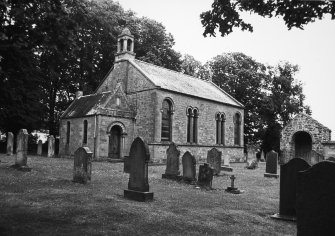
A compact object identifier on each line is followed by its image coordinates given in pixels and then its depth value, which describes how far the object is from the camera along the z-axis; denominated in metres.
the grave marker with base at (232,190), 11.19
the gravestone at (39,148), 25.56
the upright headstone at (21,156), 13.23
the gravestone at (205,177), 11.85
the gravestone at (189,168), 13.09
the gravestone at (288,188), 7.28
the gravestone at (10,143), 20.75
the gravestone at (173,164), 13.80
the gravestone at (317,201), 4.28
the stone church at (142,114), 24.11
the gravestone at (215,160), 15.91
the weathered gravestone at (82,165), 11.11
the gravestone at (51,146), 23.75
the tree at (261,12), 5.82
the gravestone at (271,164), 16.47
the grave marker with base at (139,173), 8.79
